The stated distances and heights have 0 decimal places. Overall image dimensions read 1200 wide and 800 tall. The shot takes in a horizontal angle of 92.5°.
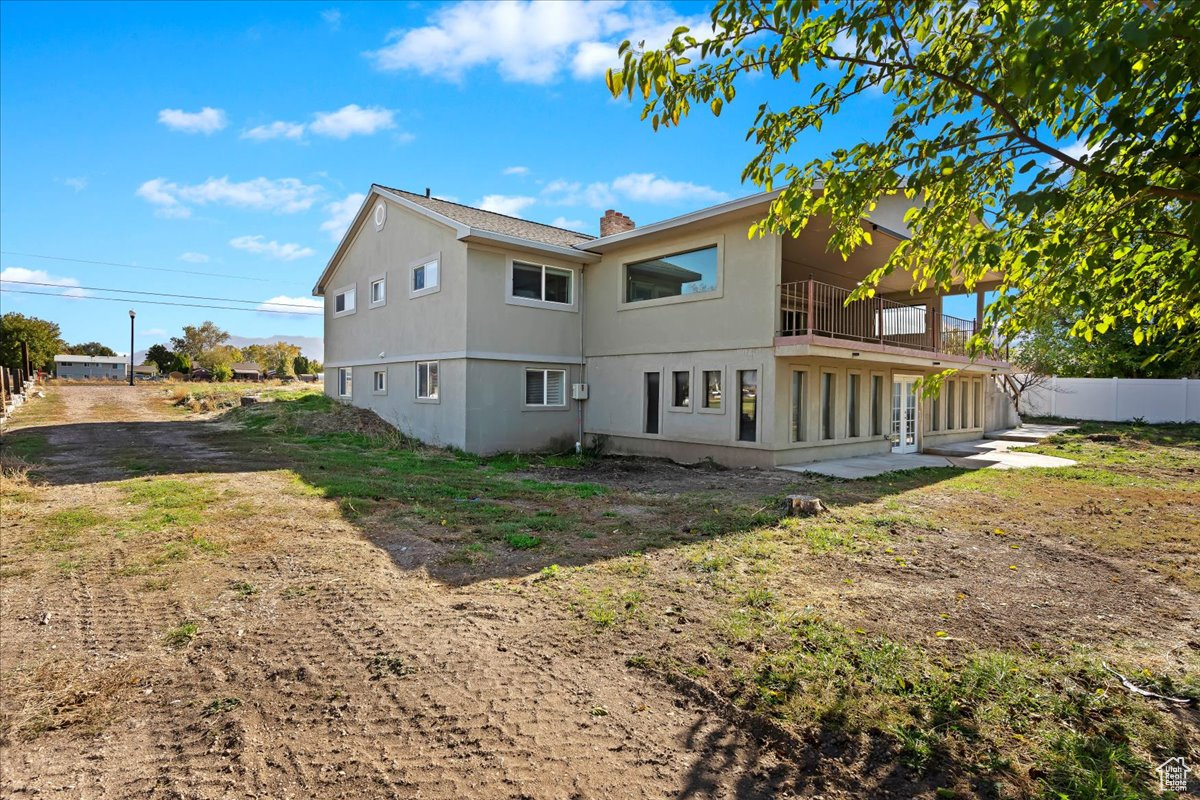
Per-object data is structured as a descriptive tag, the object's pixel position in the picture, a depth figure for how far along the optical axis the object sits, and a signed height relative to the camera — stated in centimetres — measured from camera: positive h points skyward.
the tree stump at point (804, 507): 742 -147
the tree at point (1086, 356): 2517 +180
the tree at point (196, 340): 7400 +645
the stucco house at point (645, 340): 1195 +125
